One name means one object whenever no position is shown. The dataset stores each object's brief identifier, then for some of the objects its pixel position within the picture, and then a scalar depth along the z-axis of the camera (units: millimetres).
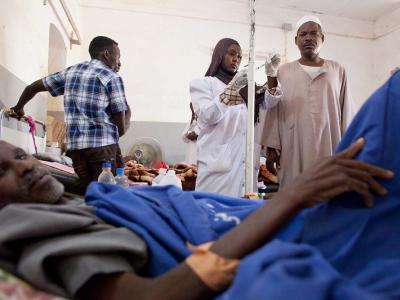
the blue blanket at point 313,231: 545
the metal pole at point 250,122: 2142
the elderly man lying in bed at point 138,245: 682
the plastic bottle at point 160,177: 2906
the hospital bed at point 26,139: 2398
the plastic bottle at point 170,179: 2621
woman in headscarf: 2396
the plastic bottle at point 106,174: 2357
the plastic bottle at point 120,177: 2420
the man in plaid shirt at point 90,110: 2523
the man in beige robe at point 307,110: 2279
